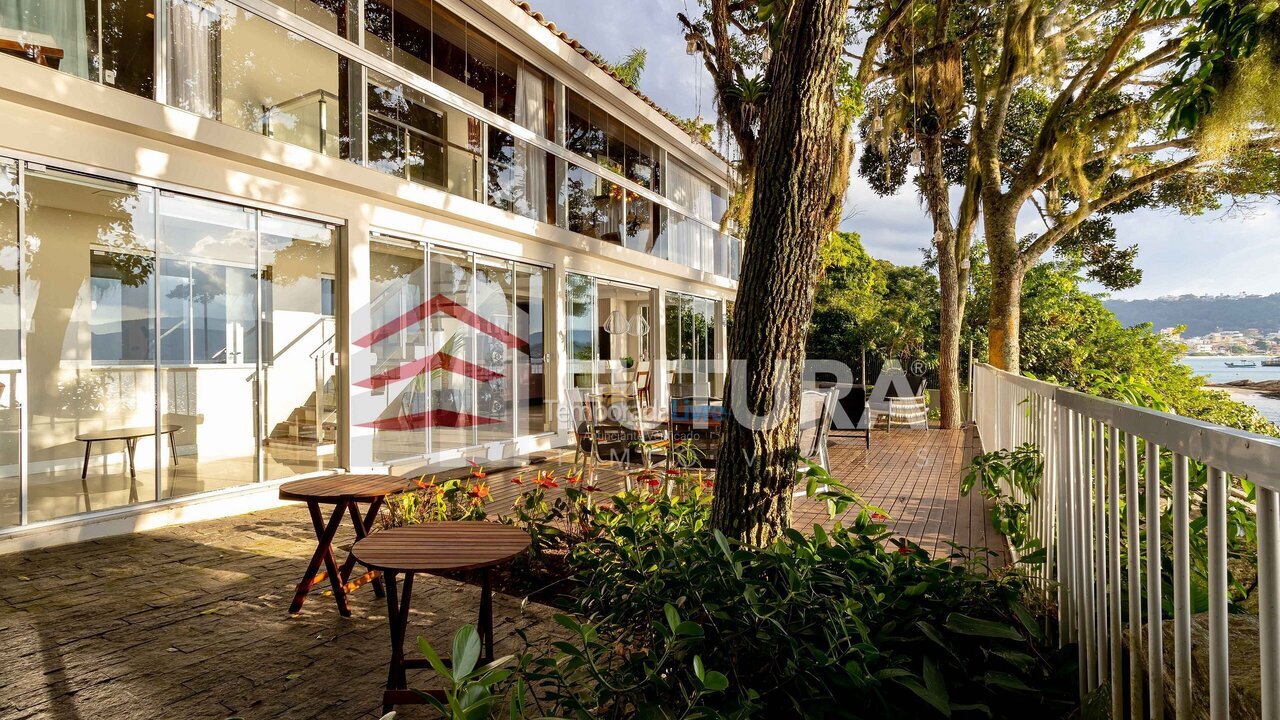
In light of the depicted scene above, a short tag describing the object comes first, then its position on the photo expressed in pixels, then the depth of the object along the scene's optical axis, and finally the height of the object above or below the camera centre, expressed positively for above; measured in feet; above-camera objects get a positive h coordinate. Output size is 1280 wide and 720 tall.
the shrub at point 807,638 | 4.61 -2.32
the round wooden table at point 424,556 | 6.63 -2.11
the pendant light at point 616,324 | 33.22 +2.19
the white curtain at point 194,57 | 16.43 +8.52
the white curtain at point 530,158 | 27.48 +9.43
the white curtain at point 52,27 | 13.91 +8.01
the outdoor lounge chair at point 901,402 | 33.83 -2.31
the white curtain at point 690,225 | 41.04 +9.64
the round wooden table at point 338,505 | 9.56 -2.19
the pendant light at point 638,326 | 36.16 +2.23
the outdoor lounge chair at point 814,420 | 16.38 -1.58
